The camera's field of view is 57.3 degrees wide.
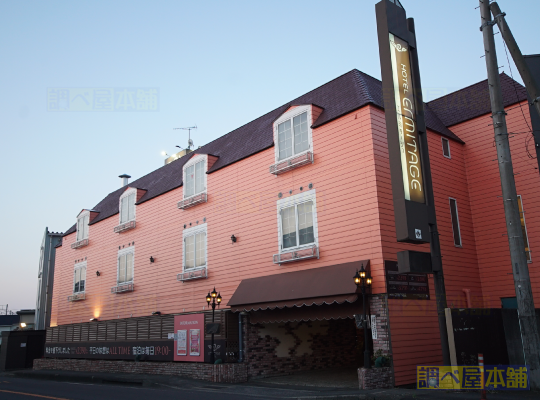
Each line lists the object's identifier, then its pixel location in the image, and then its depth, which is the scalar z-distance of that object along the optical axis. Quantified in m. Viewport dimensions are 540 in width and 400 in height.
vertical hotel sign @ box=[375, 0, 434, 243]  12.85
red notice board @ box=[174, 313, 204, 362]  19.77
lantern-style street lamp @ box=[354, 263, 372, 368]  13.82
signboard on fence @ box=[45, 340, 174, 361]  21.66
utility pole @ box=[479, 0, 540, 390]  11.41
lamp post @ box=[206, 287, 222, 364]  18.64
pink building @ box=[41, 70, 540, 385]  15.45
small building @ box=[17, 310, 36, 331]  51.19
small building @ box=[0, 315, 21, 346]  56.16
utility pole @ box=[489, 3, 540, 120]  11.73
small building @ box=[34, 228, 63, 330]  38.16
